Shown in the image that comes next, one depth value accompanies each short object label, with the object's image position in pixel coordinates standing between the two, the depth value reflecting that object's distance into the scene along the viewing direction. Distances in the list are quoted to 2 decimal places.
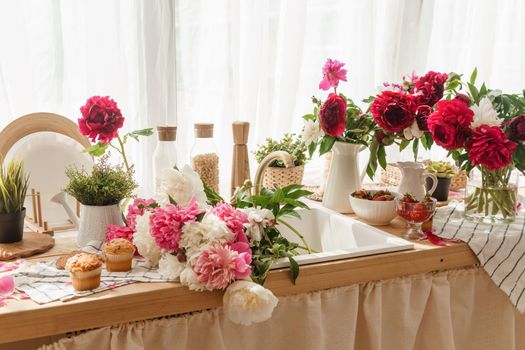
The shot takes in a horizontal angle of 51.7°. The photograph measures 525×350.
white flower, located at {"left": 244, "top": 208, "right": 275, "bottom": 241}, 1.07
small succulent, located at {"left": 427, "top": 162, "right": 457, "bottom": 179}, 1.62
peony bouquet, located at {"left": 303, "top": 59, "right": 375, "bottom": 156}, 1.45
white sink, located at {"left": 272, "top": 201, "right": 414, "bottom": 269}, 1.17
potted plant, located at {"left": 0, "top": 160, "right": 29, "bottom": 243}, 1.15
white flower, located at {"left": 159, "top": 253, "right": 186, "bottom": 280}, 1.00
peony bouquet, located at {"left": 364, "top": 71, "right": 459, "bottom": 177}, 1.32
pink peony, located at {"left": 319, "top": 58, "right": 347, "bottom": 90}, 1.47
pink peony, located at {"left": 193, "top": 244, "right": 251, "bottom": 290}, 0.95
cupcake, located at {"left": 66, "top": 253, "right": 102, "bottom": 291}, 0.96
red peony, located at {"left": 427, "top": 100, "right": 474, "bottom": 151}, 1.23
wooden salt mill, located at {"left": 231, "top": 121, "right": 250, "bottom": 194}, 1.53
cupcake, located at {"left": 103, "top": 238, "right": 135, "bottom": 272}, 1.06
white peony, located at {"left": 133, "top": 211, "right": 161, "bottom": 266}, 1.07
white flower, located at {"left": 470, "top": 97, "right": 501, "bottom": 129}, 1.24
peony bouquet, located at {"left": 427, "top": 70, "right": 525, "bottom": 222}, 1.21
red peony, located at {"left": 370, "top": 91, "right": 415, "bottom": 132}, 1.31
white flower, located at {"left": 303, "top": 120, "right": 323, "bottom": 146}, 1.45
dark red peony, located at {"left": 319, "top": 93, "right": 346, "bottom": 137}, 1.36
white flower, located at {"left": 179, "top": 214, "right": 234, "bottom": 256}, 0.99
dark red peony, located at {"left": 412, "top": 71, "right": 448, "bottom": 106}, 1.36
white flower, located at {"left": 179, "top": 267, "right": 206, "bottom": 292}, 0.97
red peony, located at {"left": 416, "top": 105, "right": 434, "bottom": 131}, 1.33
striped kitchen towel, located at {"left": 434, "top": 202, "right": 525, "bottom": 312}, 1.30
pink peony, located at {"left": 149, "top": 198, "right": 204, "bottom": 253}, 1.00
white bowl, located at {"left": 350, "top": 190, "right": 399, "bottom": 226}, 1.38
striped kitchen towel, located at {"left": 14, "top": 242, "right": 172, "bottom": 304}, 0.95
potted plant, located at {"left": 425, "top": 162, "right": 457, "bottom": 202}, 1.61
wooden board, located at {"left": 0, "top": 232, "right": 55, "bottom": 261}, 1.14
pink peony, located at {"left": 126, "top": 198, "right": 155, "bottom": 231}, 1.15
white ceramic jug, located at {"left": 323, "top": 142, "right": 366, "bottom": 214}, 1.50
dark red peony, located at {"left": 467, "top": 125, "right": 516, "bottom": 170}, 1.20
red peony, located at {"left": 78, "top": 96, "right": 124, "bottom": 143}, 1.27
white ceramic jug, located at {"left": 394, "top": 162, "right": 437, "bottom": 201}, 1.45
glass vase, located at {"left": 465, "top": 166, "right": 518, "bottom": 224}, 1.38
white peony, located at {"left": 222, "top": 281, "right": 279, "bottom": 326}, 0.92
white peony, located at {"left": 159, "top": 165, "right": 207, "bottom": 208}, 1.08
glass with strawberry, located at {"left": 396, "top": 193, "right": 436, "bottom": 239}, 1.29
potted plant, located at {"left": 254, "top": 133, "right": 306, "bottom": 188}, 1.67
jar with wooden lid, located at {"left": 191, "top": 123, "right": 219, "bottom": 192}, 1.44
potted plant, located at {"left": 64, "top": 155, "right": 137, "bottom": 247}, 1.17
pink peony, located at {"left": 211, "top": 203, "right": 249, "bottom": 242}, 1.03
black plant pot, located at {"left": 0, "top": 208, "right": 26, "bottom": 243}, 1.16
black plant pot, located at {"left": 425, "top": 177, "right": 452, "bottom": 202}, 1.61
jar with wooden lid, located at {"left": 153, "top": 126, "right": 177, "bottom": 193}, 1.41
